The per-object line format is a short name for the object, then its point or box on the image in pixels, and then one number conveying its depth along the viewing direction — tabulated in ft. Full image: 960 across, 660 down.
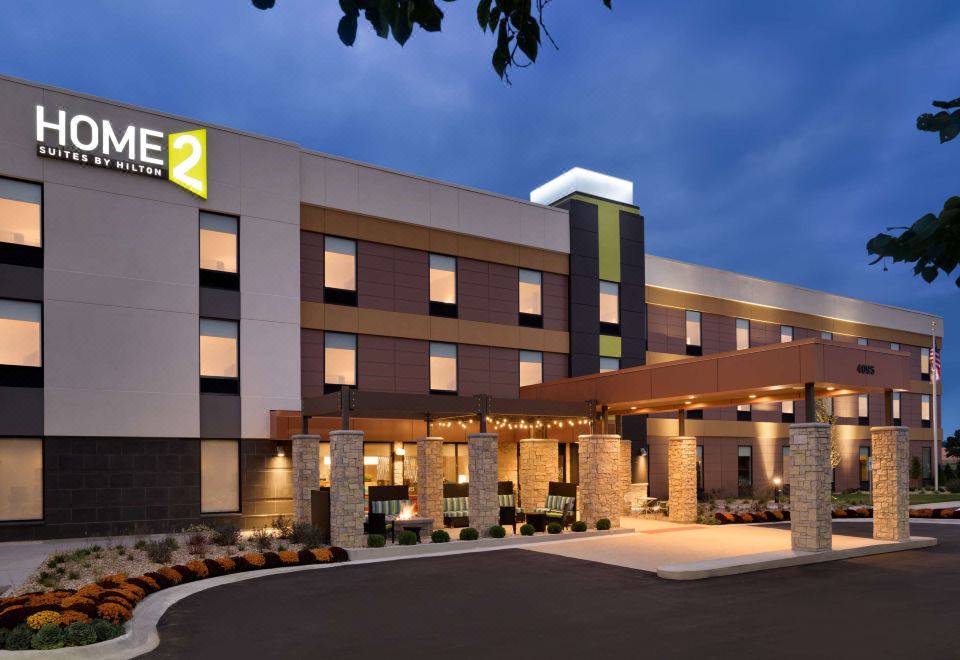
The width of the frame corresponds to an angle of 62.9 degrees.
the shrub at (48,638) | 32.04
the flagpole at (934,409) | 122.52
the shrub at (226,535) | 61.62
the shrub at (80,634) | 32.63
